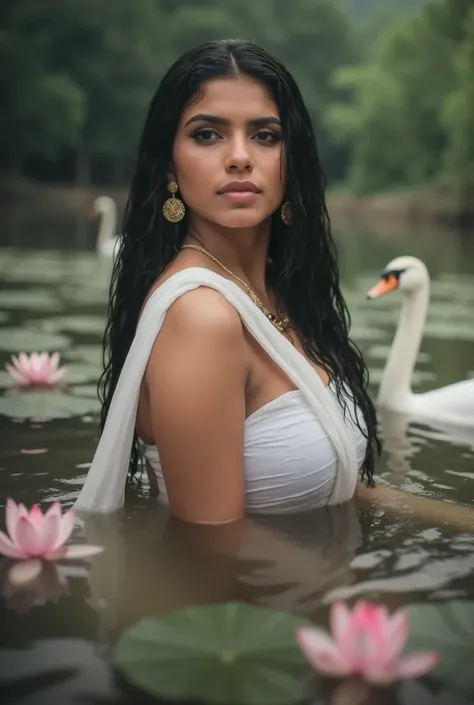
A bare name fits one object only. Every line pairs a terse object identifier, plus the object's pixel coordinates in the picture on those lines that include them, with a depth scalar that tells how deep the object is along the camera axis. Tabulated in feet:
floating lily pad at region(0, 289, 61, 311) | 23.18
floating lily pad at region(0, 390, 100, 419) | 12.26
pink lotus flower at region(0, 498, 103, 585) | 6.29
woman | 6.50
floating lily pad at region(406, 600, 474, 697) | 5.11
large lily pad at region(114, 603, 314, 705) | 4.94
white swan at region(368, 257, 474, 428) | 13.03
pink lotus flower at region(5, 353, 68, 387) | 13.21
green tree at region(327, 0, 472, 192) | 107.55
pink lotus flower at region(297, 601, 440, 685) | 4.71
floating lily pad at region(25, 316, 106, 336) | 19.81
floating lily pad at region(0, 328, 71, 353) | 16.69
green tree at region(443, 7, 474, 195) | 82.43
